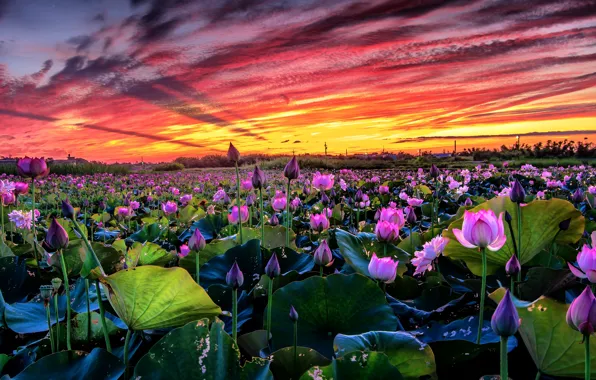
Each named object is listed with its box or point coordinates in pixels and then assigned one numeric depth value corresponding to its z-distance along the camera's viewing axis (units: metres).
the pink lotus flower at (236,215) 2.31
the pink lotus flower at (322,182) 2.42
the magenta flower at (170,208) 3.22
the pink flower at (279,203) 2.53
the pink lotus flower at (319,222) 1.85
